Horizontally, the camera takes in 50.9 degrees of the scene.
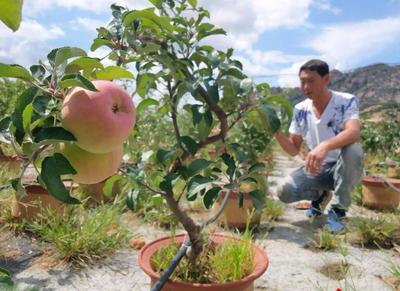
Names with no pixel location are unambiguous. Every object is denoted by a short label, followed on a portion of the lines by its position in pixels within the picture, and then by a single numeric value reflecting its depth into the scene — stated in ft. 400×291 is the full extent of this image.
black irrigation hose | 4.06
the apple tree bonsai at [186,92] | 2.86
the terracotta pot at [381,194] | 10.98
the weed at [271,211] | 9.90
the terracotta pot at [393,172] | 15.33
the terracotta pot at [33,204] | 7.72
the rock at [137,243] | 7.66
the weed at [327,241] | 7.57
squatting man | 9.04
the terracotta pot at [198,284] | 4.17
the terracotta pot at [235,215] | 8.87
